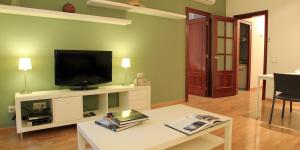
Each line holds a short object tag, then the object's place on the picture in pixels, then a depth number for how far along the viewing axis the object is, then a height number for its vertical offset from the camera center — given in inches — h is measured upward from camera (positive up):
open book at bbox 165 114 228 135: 63.7 -19.3
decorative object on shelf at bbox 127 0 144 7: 134.1 +42.1
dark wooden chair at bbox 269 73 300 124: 112.5 -11.8
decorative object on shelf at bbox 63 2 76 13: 114.3 +32.9
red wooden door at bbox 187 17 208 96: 203.0 +10.5
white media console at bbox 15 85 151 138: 100.3 -20.8
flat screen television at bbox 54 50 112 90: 113.2 -0.6
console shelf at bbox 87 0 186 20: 123.7 +39.0
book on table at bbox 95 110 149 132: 64.4 -17.9
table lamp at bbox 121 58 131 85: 138.4 +2.1
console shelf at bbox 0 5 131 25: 97.4 +27.9
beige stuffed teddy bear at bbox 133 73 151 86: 138.6 -10.2
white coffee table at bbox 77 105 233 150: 54.1 -20.4
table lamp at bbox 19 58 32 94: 102.7 +1.2
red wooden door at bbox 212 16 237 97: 198.4 +9.2
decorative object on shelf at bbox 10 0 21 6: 100.0 +31.9
